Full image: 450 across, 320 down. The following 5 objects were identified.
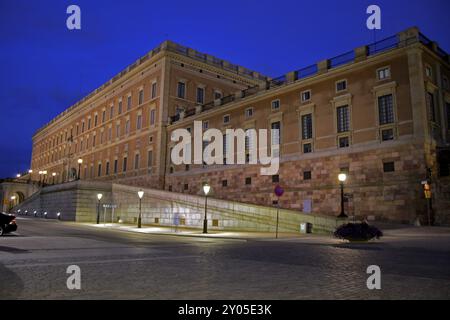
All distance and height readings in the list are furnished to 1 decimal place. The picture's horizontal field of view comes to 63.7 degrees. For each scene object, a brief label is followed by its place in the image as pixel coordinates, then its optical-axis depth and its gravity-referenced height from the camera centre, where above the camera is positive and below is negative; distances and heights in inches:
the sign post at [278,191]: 778.2 +48.9
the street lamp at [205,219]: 921.1 -16.4
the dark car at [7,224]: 755.4 -27.3
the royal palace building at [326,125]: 967.0 +296.3
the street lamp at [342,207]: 850.8 +18.2
